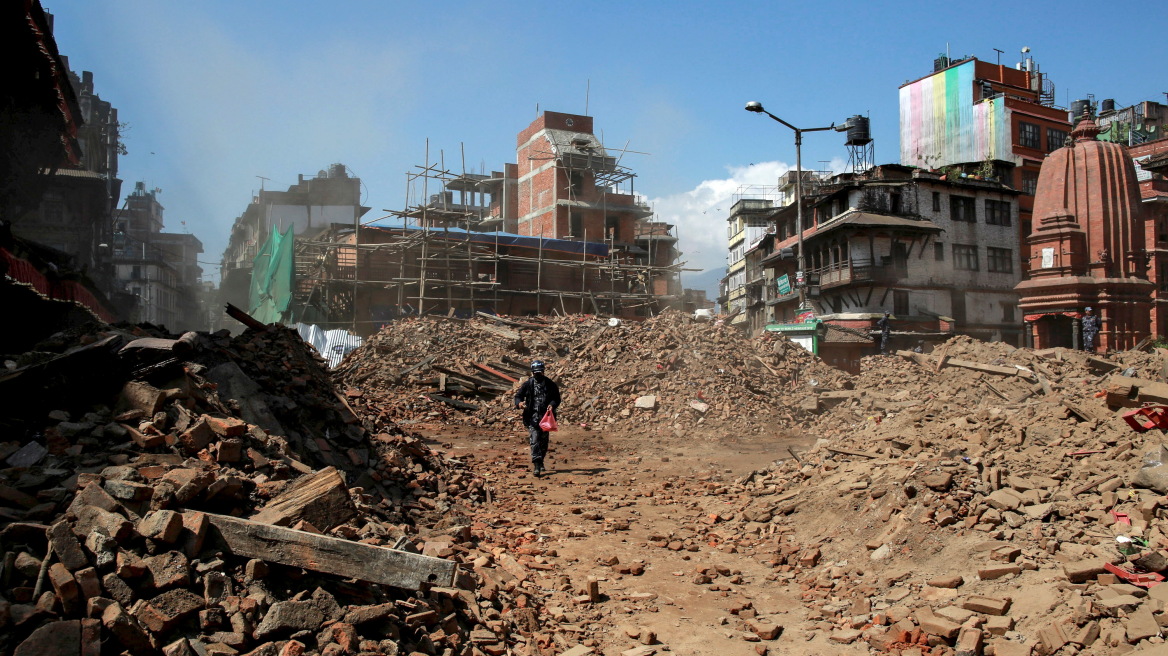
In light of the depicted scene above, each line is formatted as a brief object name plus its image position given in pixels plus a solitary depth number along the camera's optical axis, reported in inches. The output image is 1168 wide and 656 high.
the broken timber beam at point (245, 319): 443.2
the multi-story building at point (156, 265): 2279.8
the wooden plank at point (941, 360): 718.5
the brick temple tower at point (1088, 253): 946.7
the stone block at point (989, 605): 190.2
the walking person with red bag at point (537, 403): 418.9
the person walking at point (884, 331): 1097.4
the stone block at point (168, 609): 144.1
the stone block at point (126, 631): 139.3
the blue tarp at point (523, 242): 1214.9
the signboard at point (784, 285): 1692.9
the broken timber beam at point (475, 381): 737.0
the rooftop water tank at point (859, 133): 1533.5
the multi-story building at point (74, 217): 1168.2
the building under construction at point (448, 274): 1165.1
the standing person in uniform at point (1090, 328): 925.2
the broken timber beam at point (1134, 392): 309.1
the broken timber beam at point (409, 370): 767.6
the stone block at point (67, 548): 147.9
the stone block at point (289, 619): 150.4
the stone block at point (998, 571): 209.2
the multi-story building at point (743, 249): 2119.8
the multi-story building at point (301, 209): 2185.0
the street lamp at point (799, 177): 776.3
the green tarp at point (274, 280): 1162.6
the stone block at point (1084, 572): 193.3
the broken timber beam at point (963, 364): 621.2
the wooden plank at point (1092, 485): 240.8
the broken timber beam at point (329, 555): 164.4
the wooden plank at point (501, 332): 859.4
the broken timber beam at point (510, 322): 964.6
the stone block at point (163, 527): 157.8
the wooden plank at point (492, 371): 756.6
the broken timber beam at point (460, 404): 693.9
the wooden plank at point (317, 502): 190.4
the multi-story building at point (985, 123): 1861.5
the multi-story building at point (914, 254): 1494.8
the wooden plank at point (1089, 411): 306.8
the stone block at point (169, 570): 151.3
